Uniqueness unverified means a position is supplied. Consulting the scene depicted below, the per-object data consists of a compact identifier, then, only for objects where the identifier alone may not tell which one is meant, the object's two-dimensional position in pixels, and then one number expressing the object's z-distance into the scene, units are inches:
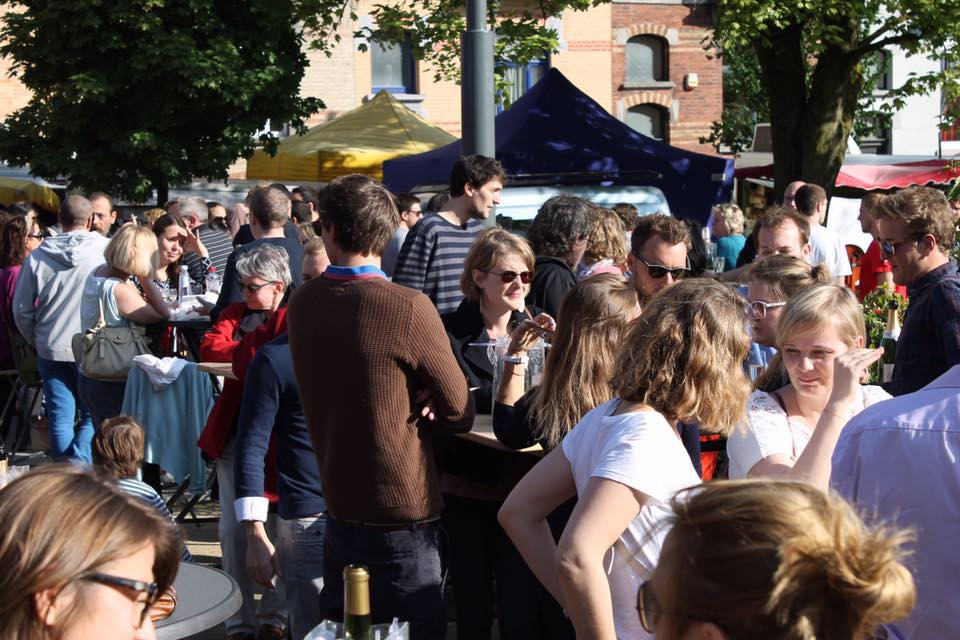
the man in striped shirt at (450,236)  246.1
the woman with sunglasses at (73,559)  68.6
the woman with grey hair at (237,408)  204.1
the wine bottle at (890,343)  220.8
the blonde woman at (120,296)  289.0
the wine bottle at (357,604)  92.4
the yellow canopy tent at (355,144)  647.1
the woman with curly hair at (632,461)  103.2
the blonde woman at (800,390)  133.4
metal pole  292.5
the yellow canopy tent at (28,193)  699.4
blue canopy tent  500.7
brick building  1106.7
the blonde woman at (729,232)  452.1
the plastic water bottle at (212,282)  323.9
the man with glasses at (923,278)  184.5
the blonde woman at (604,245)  250.7
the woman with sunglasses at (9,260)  360.8
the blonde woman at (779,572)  60.1
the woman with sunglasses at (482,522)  172.2
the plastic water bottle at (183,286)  319.9
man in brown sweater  140.4
